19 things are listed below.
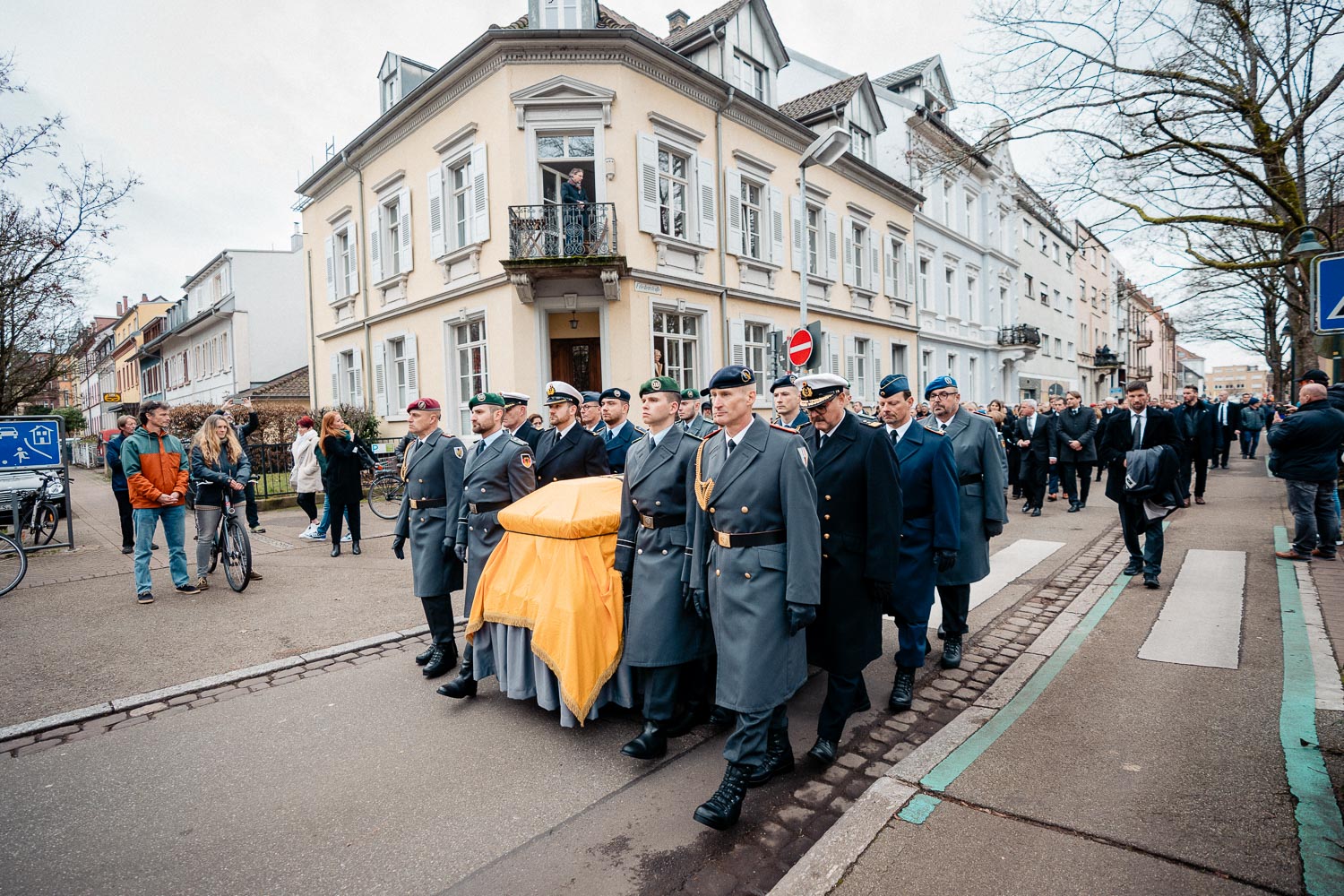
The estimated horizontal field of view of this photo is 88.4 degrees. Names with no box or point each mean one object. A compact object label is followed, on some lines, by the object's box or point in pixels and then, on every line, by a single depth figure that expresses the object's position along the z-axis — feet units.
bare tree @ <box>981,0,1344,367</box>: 32.78
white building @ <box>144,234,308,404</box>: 107.45
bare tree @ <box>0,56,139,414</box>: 41.27
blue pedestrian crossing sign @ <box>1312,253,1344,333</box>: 14.96
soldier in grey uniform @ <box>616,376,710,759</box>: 12.41
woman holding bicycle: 24.90
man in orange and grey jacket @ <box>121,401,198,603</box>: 23.26
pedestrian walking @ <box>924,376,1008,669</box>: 16.63
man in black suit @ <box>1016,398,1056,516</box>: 39.50
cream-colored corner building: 46.44
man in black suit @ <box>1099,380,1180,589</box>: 22.95
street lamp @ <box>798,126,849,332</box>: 39.65
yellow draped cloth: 12.79
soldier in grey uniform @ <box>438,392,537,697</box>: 15.92
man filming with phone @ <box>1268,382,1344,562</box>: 24.39
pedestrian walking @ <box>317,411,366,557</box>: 31.09
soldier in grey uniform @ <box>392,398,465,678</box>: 16.52
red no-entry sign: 37.04
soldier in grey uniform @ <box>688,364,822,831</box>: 10.32
